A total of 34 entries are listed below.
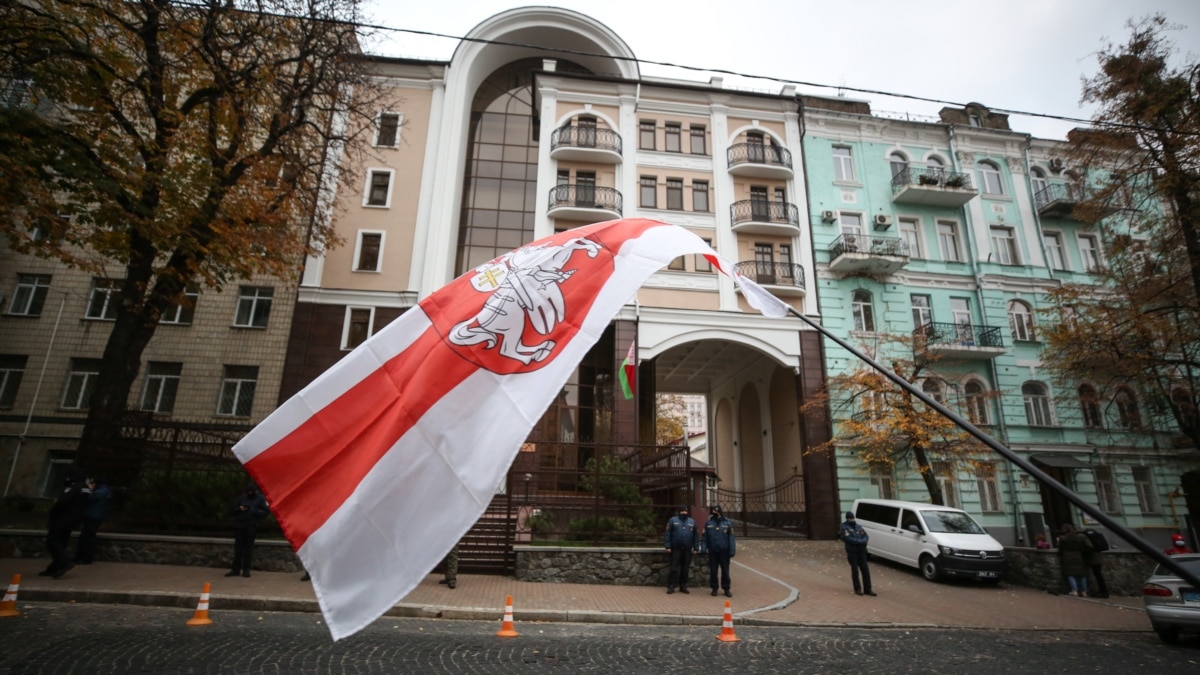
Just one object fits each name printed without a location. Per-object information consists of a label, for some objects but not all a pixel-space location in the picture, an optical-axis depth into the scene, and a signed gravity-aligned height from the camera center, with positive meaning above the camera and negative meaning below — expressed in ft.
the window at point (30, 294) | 69.05 +21.95
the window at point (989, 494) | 72.59 +0.50
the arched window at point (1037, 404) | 77.61 +12.74
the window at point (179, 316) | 69.62 +19.81
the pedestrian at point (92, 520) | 36.45 -2.58
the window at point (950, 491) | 71.61 +0.78
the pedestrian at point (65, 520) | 32.48 -2.43
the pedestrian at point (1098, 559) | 42.88 -4.41
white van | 45.30 -3.70
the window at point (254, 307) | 70.85 +21.60
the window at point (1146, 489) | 76.33 +1.65
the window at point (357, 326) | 71.31 +19.69
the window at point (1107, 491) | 75.56 +1.25
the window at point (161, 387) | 67.21 +10.95
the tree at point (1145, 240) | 50.80 +24.75
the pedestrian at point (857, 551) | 40.96 -3.99
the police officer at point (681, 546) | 38.93 -3.67
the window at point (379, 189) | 78.28 +40.25
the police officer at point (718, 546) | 38.32 -3.59
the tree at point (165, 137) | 34.60 +24.95
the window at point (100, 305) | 69.56 +20.93
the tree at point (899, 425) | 57.21 +7.23
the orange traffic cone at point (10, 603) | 25.00 -5.43
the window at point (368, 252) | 75.15 +30.40
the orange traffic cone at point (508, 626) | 26.37 -6.34
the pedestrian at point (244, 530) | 36.86 -3.05
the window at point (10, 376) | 65.82 +11.60
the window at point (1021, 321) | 80.84 +24.93
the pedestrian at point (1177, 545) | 46.62 -3.51
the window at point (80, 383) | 66.23 +11.01
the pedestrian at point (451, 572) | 36.19 -5.31
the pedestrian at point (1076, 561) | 43.52 -4.57
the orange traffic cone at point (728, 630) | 27.30 -6.57
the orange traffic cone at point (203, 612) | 25.84 -5.86
